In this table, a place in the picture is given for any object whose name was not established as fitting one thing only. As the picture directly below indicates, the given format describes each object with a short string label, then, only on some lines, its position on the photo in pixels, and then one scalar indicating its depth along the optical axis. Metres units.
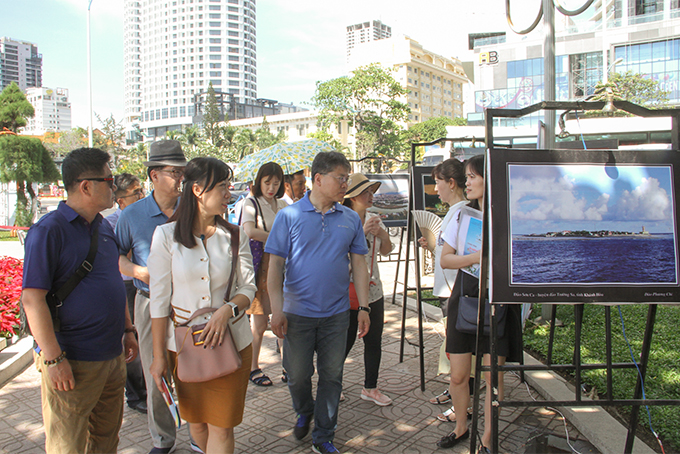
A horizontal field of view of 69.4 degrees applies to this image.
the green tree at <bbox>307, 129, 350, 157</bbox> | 53.47
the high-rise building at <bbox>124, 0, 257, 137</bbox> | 155.62
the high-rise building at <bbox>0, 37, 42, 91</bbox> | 194.62
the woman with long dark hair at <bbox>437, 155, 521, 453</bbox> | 3.09
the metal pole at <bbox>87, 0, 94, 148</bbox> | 23.94
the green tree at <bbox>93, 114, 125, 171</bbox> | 54.07
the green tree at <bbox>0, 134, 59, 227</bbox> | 16.47
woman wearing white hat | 3.99
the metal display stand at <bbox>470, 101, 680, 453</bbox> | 2.62
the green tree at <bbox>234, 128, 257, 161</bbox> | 74.68
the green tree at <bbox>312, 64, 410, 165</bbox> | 48.62
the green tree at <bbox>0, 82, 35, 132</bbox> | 16.59
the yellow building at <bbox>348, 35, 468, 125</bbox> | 105.31
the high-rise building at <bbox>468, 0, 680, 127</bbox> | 47.50
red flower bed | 5.61
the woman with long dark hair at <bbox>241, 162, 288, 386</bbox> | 4.64
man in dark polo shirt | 2.28
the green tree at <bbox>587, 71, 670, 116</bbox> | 33.41
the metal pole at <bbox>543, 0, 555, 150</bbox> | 5.94
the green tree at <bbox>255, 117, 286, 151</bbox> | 82.22
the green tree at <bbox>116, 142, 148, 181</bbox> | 51.02
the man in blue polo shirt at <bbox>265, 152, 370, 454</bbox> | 3.24
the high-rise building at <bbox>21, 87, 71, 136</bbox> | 171.25
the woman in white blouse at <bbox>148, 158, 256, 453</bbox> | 2.50
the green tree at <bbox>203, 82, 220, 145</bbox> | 78.44
